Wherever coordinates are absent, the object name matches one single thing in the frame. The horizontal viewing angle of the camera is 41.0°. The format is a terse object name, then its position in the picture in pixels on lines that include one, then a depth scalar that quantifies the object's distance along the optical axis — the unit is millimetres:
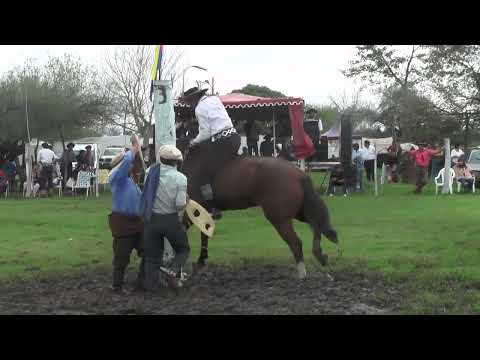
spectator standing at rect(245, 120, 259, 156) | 19903
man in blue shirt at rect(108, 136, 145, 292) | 7562
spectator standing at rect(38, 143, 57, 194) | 22734
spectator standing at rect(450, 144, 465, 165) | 23605
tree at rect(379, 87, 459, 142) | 29609
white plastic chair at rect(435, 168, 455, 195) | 20734
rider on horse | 8473
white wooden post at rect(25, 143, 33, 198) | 22906
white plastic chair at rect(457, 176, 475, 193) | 21605
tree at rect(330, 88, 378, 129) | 55562
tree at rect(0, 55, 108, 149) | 27438
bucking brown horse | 8172
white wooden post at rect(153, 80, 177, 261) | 8359
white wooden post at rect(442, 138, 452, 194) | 20359
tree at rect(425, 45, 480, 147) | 28047
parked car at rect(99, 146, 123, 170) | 33878
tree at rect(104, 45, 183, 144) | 31917
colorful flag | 8212
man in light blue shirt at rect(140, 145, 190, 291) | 7281
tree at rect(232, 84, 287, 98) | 59525
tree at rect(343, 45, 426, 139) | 37844
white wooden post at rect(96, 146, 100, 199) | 22069
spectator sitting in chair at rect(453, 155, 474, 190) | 21172
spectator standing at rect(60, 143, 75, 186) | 23938
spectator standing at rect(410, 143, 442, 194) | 20661
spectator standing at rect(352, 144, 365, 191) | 21797
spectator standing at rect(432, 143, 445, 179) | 24234
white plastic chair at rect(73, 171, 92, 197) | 22528
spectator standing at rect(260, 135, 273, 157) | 19500
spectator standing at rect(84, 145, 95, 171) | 23359
